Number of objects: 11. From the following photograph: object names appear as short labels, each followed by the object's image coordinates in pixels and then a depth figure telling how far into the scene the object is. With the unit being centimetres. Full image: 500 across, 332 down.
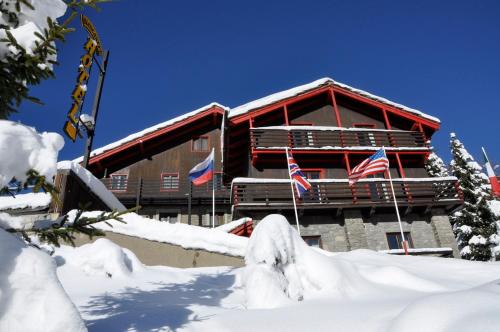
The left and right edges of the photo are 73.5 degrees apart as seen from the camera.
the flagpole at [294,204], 1477
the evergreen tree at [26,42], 330
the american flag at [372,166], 1412
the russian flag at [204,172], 1598
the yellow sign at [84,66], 1251
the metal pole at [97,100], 1039
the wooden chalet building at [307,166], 1616
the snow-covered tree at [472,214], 2092
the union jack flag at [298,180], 1434
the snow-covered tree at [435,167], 2922
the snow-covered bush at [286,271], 530
